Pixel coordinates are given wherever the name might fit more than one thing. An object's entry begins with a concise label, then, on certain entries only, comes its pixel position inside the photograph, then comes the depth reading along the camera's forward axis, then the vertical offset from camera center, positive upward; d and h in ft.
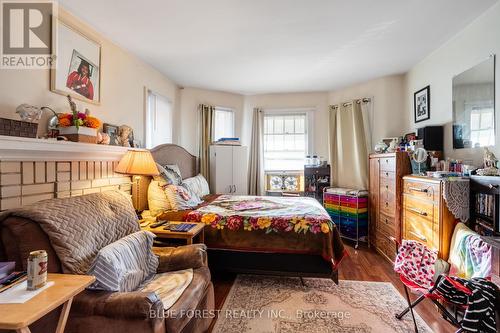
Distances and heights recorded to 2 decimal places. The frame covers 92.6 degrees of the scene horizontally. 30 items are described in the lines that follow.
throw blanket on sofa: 4.42 -1.25
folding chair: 4.82 -2.94
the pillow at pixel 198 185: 11.34 -0.97
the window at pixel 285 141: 15.97 +1.68
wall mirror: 7.00 +1.92
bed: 8.16 -2.61
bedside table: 7.21 -2.06
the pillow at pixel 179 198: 9.37 -1.30
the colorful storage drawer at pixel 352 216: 12.35 -2.65
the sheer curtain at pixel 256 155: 15.76 +0.73
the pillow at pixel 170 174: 9.86 -0.36
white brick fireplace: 4.98 -0.10
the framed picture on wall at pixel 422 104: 10.36 +2.84
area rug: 6.32 -4.22
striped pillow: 4.49 -2.06
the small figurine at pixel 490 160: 6.72 +0.19
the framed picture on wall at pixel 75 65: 6.66 +3.08
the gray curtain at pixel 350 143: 13.61 +1.38
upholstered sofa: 4.09 -2.34
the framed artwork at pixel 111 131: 8.30 +1.20
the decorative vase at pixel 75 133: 6.48 +0.89
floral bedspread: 8.25 -1.84
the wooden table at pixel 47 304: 2.85 -1.86
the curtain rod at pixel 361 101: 13.42 +3.74
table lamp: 7.89 +0.05
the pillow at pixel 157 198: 9.33 -1.28
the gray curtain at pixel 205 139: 14.80 +1.67
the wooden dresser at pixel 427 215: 7.08 -1.59
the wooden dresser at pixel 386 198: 9.89 -1.43
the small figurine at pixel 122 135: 8.89 +1.14
